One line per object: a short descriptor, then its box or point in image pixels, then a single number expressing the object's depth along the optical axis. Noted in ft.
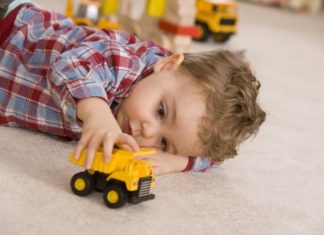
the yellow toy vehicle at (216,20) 6.93
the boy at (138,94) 3.12
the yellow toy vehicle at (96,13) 5.21
